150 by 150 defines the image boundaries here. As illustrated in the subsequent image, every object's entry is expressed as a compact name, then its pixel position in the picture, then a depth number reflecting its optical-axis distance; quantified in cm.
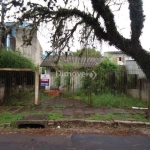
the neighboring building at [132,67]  960
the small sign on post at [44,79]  809
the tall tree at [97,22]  563
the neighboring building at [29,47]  643
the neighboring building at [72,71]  1018
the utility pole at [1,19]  539
